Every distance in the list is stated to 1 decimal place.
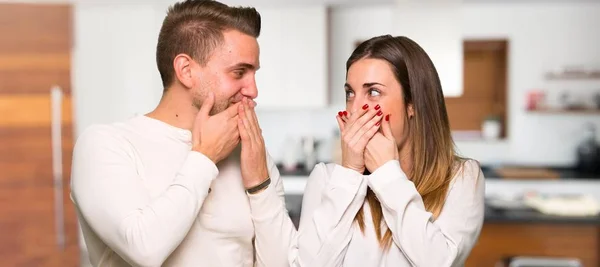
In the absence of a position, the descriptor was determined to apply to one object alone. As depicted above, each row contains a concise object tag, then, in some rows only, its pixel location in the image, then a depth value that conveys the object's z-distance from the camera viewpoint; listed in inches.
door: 142.4
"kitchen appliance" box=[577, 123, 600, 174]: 220.8
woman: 60.4
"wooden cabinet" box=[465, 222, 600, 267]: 159.2
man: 57.4
